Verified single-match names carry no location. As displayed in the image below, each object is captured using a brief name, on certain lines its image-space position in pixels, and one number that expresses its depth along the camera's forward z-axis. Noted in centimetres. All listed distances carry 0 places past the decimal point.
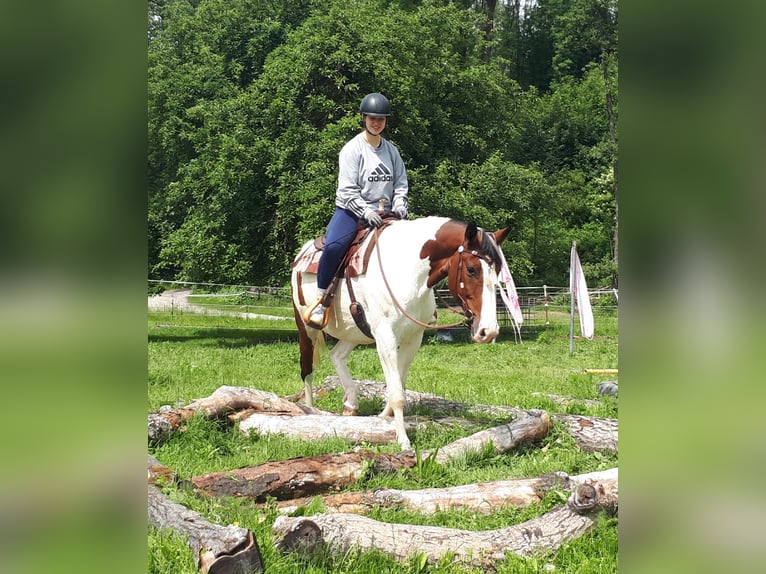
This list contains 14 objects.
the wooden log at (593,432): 573
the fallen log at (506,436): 539
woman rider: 610
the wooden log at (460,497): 424
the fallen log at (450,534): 349
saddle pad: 600
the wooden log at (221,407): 581
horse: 533
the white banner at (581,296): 1308
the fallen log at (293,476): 438
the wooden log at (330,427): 589
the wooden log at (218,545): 308
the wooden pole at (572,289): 1345
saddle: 602
